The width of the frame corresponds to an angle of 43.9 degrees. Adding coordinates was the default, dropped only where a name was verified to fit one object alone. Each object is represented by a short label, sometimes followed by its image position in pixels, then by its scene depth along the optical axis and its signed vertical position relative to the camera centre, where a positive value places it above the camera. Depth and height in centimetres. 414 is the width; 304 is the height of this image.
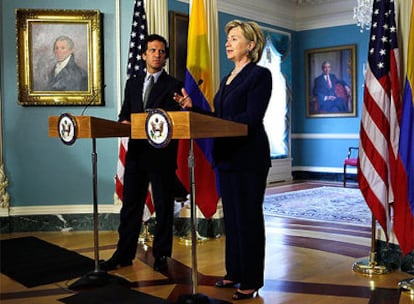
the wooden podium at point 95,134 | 296 -1
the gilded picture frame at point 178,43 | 675 +117
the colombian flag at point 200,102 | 433 +24
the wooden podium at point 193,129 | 232 +0
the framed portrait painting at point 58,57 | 495 +74
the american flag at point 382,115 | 342 +8
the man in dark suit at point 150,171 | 341 -27
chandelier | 687 +158
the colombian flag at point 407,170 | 320 -27
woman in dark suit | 276 -12
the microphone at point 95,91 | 500 +40
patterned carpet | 578 -99
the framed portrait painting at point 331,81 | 921 +86
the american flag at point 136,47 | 457 +75
